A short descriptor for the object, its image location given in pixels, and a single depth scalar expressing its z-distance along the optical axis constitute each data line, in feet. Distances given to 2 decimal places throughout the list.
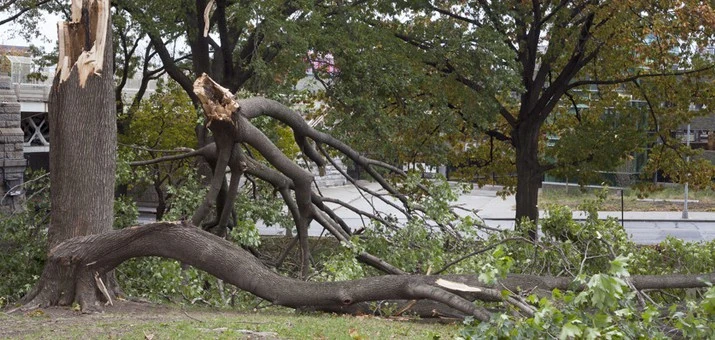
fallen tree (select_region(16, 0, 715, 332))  44.89
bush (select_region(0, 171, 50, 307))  57.67
